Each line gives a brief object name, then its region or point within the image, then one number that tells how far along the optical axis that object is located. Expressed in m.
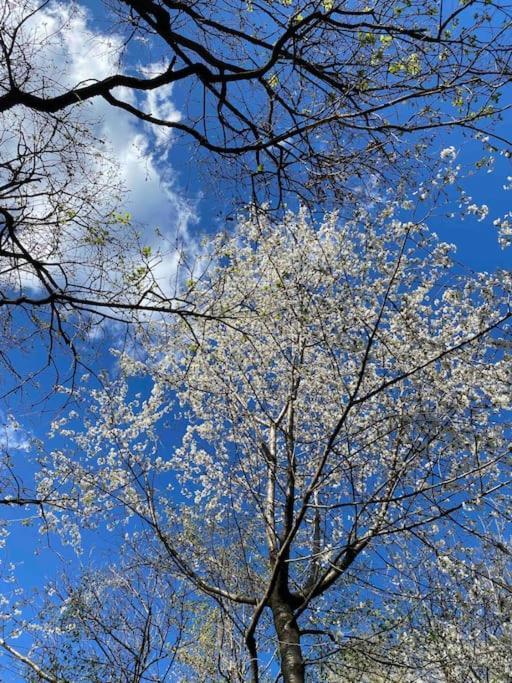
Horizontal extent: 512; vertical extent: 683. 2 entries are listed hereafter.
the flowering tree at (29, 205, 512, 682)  4.68
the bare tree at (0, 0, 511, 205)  3.23
